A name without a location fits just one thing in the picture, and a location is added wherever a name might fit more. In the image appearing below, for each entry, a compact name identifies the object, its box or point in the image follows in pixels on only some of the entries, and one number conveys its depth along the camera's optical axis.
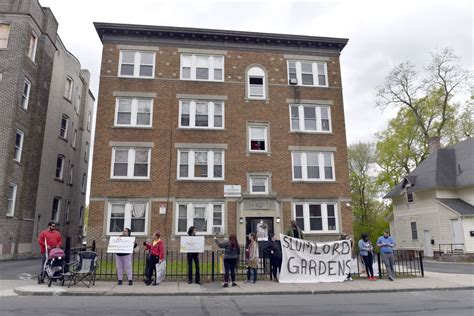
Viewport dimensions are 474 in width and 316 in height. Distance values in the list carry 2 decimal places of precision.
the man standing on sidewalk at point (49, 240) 11.63
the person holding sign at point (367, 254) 13.36
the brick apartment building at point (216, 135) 20.77
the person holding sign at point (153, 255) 11.89
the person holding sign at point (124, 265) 11.91
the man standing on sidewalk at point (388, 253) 13.38
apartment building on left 21.53
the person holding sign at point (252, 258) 12.51
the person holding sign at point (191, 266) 12.20
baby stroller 11.20
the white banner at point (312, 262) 12.92
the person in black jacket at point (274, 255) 12.86
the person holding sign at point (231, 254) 11.90
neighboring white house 26.52
